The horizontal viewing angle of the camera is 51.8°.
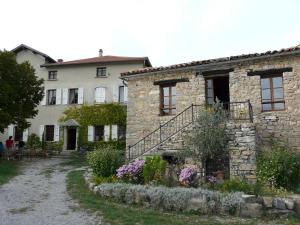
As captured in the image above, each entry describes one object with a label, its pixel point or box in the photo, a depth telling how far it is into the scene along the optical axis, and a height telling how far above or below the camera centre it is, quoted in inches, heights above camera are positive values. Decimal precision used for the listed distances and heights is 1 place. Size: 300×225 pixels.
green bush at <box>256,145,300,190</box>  331.6 -32.7
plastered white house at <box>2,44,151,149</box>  883.4 +148.7
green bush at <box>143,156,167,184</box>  351.9 -34.7
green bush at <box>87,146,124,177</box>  408.2 -30.8
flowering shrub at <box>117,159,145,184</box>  364.2 -39.0
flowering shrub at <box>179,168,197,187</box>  335.0 -39.9
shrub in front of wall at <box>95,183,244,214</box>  268.8 -53.2
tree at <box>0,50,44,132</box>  634.8 +103.9
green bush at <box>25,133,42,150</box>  893.8 -7.6
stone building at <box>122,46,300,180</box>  424.5 +71.0
